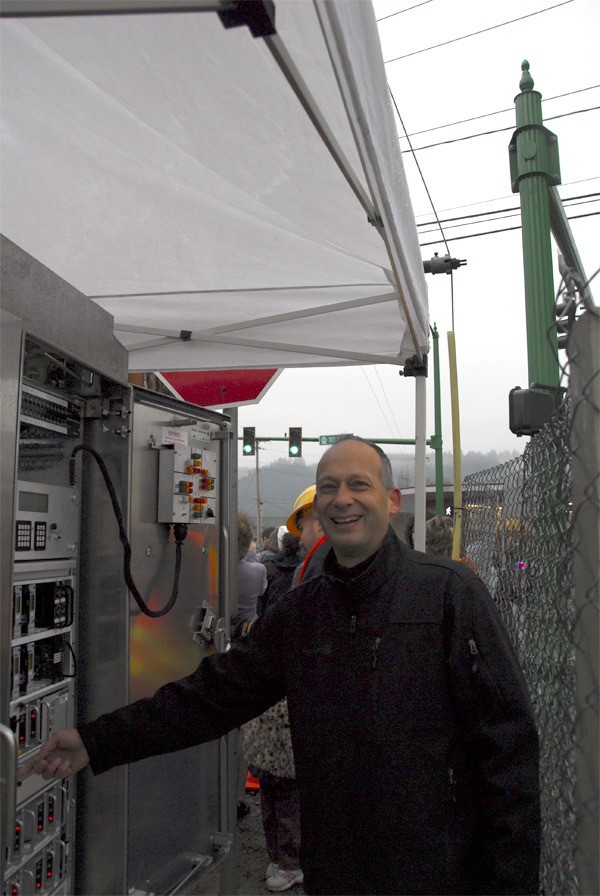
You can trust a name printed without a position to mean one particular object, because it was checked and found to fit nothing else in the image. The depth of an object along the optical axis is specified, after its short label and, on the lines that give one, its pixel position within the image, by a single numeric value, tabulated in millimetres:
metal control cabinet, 2594
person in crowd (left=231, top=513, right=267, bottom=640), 5164
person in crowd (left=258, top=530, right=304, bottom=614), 5277
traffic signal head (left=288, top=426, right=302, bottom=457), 20514
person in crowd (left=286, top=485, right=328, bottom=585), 3698
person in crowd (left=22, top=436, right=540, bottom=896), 1804
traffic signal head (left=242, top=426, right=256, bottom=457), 16781
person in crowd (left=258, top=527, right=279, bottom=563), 7840
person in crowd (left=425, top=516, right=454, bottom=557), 4902
